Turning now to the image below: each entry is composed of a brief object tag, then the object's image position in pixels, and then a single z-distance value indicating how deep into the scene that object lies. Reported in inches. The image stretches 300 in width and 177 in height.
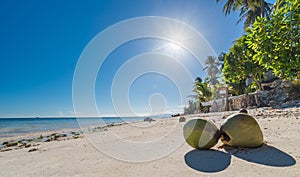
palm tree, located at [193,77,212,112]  799.6
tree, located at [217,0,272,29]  602.0
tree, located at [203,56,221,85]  1216.9
